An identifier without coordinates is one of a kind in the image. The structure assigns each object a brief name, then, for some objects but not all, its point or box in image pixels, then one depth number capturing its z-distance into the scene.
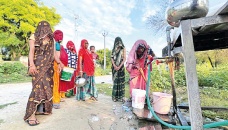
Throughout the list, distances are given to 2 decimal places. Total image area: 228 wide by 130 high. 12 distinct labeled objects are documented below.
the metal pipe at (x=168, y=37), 2.07
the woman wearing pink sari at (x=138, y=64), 2.62
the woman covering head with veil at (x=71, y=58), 3.31
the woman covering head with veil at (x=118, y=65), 3.28
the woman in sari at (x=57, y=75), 2.70
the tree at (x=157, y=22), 11.21
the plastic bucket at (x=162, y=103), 1.96
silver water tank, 1.06
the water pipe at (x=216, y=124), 1.11
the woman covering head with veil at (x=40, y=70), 2.01
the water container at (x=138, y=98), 2.16
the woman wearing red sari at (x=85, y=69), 3.26
